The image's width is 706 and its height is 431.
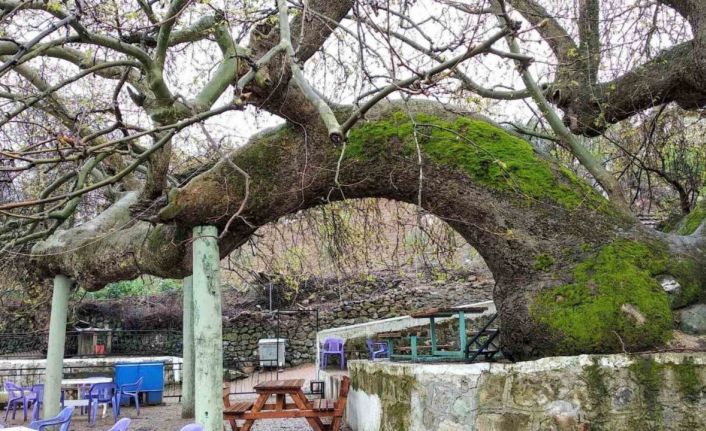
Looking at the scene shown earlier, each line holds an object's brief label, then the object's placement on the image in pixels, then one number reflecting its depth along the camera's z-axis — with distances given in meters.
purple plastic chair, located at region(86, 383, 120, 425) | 9.87
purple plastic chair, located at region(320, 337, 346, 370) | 13.93
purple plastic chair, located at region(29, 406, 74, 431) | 5.75
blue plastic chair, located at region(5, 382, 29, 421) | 10.18
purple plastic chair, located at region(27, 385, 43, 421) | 9.78
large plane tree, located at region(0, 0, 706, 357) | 4.86
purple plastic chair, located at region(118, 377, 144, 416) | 10.98
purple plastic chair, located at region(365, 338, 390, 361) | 12.49
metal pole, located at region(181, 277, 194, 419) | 10.09
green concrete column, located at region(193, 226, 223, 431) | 5.23
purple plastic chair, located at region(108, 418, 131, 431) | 4.88
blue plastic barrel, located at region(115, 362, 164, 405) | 11.65
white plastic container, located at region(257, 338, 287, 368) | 17.47
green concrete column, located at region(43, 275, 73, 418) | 8.48
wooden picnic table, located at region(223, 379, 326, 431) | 7.18
